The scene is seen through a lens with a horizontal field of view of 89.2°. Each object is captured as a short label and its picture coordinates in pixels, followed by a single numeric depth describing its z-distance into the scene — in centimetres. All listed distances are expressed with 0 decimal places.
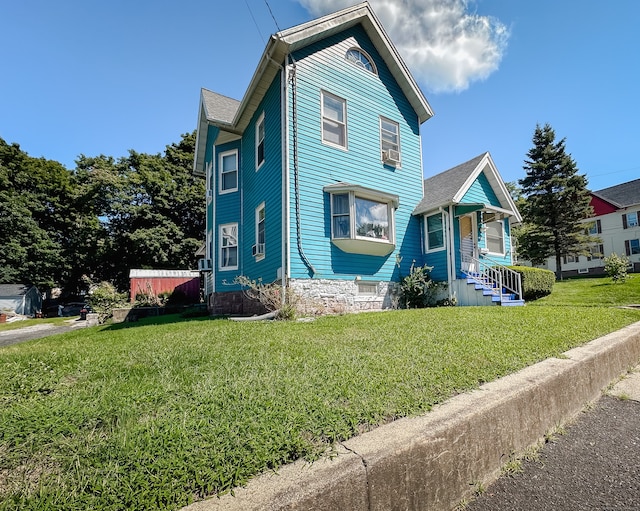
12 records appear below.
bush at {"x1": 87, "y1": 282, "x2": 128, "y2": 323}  1547
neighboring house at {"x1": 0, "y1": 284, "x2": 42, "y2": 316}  2645
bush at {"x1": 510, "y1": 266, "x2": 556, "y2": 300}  1081
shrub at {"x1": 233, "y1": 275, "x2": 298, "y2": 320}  760
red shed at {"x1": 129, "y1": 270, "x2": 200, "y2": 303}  1795
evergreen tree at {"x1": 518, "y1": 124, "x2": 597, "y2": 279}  2248
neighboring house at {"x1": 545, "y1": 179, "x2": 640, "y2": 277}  2756
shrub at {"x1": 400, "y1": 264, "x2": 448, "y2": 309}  1030
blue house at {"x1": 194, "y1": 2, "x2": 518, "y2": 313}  905
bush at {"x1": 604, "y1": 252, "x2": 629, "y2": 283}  1374
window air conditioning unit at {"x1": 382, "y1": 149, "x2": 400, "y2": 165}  1095
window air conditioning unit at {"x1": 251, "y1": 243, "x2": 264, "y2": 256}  1035
